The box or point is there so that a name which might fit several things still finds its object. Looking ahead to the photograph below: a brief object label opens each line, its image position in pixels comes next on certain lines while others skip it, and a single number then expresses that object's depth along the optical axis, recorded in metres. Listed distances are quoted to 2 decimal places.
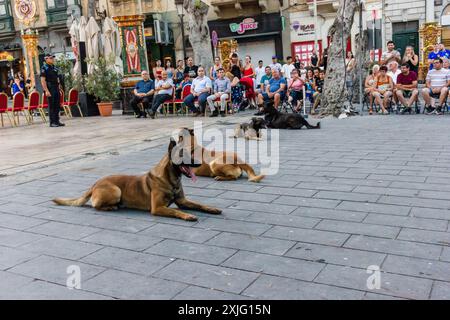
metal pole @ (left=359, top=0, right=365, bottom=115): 13.39
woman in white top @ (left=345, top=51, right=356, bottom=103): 15.73
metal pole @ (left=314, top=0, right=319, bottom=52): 25.88
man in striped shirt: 12.44
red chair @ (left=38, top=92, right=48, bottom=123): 17.26
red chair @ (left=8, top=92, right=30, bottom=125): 16.11
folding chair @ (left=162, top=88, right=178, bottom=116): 15.78
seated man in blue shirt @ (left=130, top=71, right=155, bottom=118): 15.88
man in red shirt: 13.02
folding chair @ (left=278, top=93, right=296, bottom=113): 14.36
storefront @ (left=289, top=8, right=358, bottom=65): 29.14
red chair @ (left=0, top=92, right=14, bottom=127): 15.80
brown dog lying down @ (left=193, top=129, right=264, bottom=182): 6.32
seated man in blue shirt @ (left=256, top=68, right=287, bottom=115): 14.07
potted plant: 16.97
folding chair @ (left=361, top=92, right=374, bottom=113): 13.74
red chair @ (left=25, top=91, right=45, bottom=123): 16.45
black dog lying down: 11.19
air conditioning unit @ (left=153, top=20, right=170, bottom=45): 31.14
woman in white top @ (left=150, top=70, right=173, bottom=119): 15.53
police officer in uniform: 14.59
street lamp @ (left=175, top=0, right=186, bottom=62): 24.51
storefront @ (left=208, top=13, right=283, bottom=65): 29.83
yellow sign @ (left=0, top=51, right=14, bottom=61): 37.16
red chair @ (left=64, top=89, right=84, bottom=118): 17.52
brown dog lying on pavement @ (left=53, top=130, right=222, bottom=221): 4.54
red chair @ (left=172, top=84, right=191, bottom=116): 15.77
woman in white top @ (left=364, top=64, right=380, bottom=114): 13.66
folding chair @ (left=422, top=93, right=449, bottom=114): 12.52
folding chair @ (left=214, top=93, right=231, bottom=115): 14.79
